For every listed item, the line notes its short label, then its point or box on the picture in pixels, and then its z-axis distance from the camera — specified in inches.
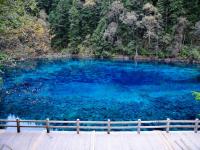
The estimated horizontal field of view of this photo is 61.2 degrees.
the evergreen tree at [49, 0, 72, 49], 1525.3
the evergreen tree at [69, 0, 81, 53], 1463.6
